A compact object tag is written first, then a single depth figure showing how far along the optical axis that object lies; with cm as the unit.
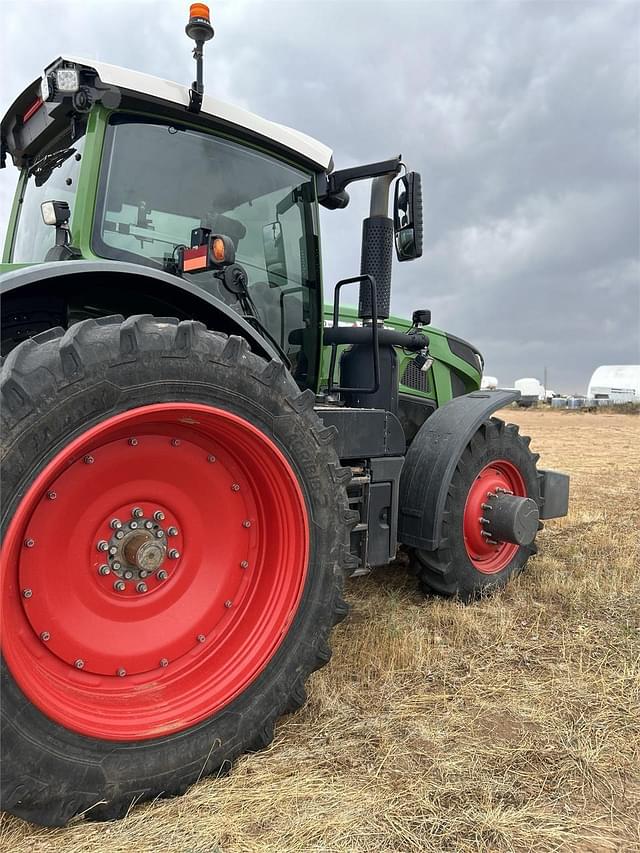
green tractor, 191
